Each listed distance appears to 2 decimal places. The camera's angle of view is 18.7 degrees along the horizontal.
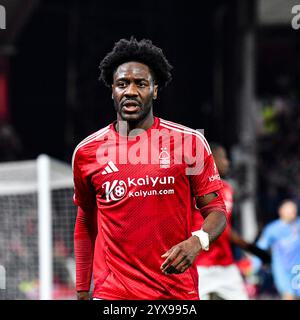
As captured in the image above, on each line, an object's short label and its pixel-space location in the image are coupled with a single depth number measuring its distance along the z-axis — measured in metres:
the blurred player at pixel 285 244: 12.62
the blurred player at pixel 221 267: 7.61
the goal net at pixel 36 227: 10.57
